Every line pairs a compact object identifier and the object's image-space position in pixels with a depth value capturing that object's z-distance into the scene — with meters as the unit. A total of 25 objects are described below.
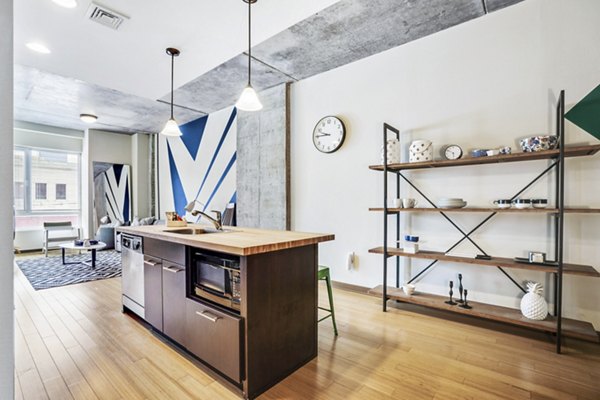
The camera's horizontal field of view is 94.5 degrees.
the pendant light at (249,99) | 2.37
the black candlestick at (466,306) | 2.51
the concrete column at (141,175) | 7.45
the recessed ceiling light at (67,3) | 2.40
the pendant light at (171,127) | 3.10
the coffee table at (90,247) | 4.71
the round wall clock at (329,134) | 3.65
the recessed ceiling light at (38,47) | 3.11
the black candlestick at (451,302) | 2.61
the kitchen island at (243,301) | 1.56
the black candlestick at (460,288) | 2.63
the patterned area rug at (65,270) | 4.00
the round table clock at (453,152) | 2.68
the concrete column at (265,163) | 4.16
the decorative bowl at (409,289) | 2.82
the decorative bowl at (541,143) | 2.21
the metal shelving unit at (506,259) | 2.06
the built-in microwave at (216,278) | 1.63
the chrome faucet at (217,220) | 2.33
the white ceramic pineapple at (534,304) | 2.21
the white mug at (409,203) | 2.88
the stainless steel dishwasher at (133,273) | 2.53
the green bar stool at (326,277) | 2.33
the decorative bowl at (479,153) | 2.50
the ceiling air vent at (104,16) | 2.50
